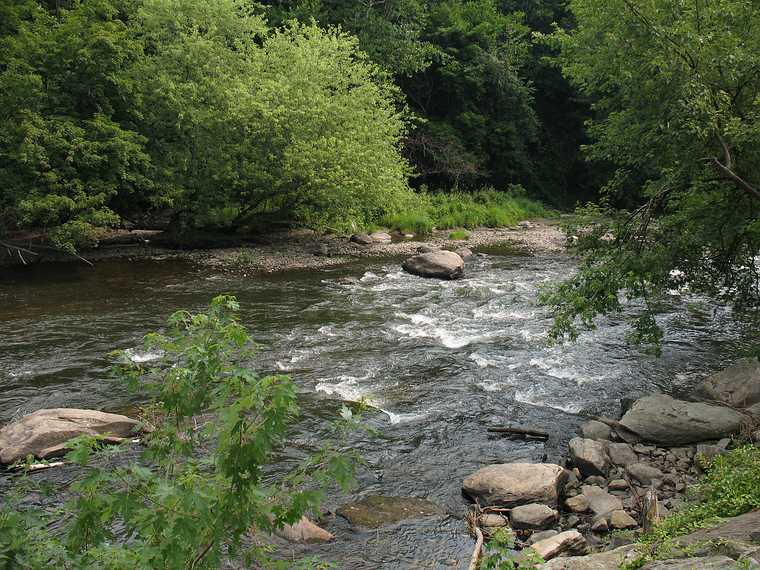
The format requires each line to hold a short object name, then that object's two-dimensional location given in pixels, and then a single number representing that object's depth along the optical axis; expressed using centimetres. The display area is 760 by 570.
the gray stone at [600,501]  681
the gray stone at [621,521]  646
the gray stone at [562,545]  592
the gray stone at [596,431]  858
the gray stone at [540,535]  637
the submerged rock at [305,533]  640
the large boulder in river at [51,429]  780
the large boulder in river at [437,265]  1933
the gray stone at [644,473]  744
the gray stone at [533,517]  668
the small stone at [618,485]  733
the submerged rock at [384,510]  686
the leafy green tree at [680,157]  875
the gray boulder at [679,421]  833
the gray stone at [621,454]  790
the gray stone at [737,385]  912
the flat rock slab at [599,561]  499
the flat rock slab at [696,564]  406
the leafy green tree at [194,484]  323
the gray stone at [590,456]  770
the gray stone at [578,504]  695
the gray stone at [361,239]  2604
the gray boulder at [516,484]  701
